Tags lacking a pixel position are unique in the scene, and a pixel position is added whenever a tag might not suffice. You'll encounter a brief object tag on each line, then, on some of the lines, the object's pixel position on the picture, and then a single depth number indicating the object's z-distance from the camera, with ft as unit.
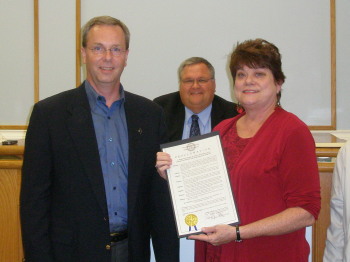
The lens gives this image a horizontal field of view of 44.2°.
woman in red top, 5.70
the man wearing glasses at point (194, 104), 10.14
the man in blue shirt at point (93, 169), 6.08
